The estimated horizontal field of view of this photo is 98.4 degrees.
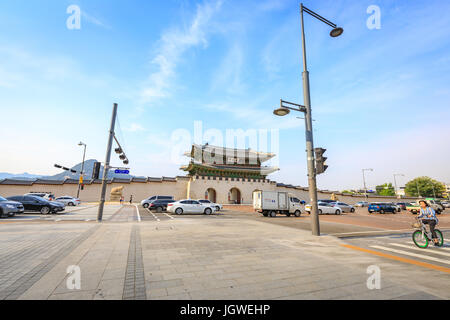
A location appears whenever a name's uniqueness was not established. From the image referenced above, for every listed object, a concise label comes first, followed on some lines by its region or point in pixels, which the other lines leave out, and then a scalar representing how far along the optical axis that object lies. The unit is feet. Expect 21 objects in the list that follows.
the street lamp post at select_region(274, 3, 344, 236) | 26.58
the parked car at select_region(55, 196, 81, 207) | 86.60
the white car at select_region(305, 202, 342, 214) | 76.33
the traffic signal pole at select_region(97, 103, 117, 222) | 40.59
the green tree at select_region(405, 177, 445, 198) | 211.82
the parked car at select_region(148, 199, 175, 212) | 69.82
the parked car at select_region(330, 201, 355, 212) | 89.81
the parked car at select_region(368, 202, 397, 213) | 90.43
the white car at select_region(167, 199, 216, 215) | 61.36
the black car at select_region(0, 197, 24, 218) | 40.45
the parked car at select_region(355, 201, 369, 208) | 140.93
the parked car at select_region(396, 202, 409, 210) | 120.57
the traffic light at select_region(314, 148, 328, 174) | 26.23
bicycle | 20.99
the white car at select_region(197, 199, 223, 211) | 79.90
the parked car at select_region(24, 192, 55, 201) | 90.33
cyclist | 20.92
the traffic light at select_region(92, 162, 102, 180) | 40.91
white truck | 60.59
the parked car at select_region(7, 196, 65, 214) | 50.44
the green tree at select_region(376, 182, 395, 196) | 268.97
